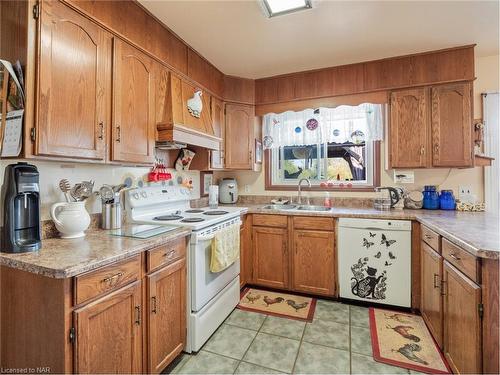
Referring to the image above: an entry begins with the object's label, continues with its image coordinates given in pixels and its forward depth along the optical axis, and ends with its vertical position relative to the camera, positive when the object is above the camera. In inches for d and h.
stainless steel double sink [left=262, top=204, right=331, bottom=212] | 115.8 -8.4
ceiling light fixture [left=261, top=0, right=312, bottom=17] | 68.5 +50.1
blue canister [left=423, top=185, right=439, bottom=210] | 102.1 -3.7
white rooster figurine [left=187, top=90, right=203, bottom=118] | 92.0 +30.8
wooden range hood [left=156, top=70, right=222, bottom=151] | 77.8 +23.9
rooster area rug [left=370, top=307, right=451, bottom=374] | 64.7 -44.0
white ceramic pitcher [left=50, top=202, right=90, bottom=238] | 56.4 -6.5
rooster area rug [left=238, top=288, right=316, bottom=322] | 89.0 -43.3
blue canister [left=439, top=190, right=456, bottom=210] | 100.0 -4.7
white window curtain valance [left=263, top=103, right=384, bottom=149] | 110.4 +29.4
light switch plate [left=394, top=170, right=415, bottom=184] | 107.4 +5.0
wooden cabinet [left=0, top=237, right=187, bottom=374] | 40.6 -23.4
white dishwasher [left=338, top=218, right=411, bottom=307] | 89.1 -25.7
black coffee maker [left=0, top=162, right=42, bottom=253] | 45.9 -3.9
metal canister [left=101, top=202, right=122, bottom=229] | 69.4 -7.4
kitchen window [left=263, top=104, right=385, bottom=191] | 113.9 +20.6
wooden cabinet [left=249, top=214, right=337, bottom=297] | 98.3 -25.9
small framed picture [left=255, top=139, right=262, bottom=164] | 125.8 +18.8
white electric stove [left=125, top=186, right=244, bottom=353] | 69.6 -17.3
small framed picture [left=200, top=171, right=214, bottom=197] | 119.5 +3.3
